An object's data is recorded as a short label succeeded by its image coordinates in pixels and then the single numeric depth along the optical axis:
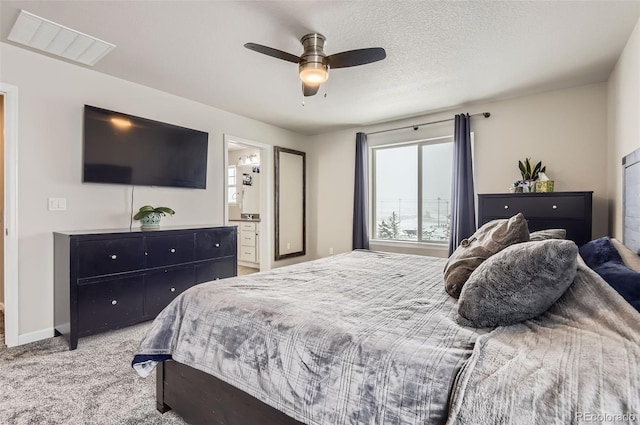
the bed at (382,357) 0.79
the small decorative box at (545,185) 3.33
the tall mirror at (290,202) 5.31
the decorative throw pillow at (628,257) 1.41
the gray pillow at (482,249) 1.53
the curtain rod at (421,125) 4.03
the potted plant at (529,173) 3.48
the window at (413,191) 4.59
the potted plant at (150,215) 3.24
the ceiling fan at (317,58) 2.24
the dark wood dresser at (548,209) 2.98
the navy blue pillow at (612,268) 1.13
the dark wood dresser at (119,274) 2.60
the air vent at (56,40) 2.30
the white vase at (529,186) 3.47
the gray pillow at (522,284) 1.07
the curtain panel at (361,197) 5.09
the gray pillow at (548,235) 1.85
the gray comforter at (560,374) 0.74
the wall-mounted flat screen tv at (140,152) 3.07
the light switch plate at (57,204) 2.87
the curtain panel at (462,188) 4.06
